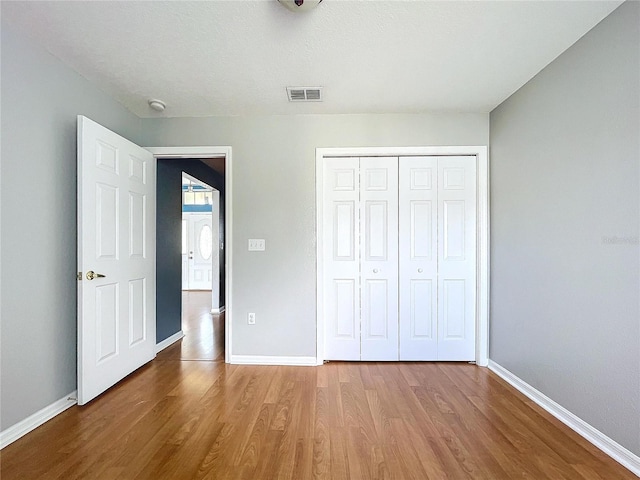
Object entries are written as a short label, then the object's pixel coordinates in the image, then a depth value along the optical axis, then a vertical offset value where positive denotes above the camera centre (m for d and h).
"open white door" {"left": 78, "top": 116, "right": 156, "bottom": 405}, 2.07 -0.14
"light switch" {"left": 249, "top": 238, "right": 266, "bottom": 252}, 2.87 -0.03
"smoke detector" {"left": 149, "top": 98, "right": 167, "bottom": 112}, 2.58 +1.18
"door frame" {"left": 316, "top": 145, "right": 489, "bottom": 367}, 2.83 +0.17
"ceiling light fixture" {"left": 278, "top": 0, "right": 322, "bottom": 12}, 1.51 +1.19
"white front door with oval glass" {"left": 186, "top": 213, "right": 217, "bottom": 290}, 8.23 -0.26
